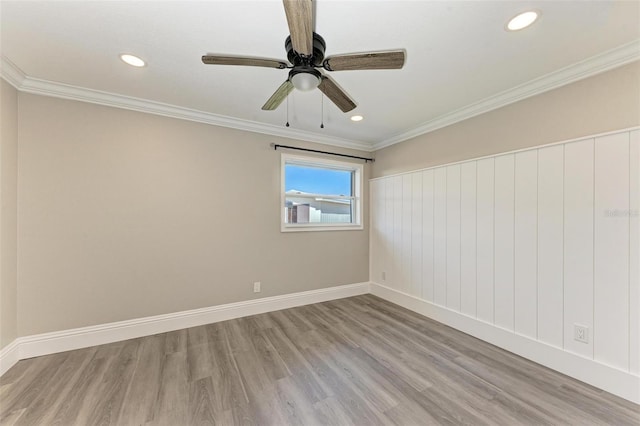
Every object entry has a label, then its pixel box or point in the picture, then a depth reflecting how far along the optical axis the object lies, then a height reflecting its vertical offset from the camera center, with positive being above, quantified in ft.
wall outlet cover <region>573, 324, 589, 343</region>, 6.57 -3.21
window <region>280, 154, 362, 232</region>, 12.17 +0.98
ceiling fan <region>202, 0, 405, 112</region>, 4.31 +3.00
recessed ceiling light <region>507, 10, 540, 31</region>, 5.01 +4.05
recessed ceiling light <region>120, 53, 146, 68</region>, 6.45 +4.08
